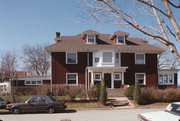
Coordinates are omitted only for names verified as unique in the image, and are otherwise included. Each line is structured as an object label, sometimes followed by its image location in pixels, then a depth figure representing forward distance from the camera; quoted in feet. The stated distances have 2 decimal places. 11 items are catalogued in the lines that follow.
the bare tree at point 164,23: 16.49
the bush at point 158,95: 56.54
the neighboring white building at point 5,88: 62.73
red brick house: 76.84
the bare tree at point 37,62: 161.89
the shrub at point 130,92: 60.90
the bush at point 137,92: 54.85
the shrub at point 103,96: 53.36
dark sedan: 43.29
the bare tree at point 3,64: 108.64
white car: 20.47
